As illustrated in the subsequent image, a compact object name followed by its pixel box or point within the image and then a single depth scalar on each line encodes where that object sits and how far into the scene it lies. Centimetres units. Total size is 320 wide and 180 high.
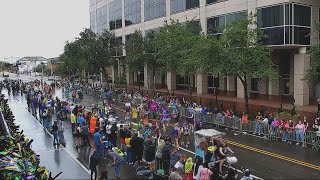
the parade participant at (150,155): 1143
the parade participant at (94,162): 1047
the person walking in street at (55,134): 1524
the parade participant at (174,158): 1139
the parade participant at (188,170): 1007
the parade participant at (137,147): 1214
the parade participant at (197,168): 935
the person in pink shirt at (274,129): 1656
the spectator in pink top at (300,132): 1537
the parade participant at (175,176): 859
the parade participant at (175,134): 1508
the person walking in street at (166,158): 1082
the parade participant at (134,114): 2186
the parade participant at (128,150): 1243
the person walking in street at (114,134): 1422
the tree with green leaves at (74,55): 4429
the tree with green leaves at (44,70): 11564
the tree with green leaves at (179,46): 2501
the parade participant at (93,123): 1598
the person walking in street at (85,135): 1487
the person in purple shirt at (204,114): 2093
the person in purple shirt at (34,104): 2518
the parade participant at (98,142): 1325
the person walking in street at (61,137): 1600
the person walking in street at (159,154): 1102
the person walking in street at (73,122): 1775
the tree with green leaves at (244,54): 1984
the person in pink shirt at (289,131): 1594
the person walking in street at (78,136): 1495
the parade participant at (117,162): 1114
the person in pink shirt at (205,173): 896
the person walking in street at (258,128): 1748
